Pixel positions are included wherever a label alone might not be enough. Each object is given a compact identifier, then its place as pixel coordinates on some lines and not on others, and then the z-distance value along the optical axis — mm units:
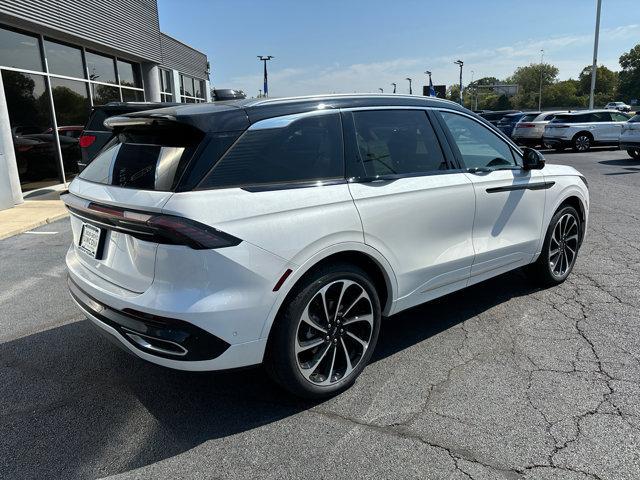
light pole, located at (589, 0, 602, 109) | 31500
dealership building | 10211
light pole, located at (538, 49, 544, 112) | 99188
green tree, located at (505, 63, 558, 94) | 113344
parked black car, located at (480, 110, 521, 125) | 27688
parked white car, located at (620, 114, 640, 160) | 15367
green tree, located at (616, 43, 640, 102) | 97562
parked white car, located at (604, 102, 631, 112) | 65531
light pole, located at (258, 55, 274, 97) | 43125
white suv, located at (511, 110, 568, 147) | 22094
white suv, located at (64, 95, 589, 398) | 2420
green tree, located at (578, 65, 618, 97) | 111875
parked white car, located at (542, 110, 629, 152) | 20000
